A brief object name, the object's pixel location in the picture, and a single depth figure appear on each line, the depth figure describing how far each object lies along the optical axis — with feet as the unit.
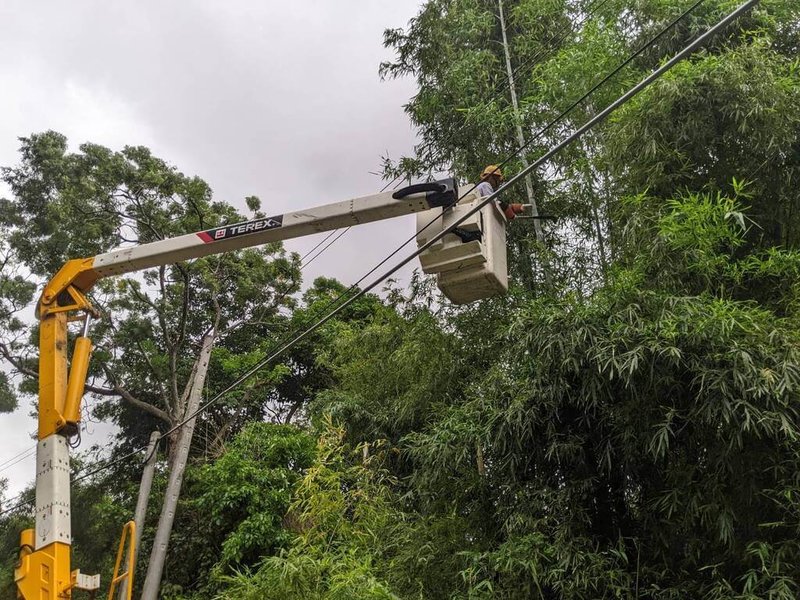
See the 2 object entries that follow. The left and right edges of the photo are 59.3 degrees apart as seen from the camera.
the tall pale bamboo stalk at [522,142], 20.80
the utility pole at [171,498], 25.09
